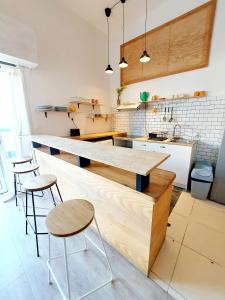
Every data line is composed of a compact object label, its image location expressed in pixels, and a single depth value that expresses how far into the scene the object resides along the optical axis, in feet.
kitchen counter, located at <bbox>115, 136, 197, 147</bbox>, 7.98
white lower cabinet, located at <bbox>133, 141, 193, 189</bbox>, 8.03
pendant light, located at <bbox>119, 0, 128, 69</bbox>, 8.28
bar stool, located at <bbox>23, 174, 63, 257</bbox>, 4.80
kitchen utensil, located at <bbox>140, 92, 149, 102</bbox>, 10.84
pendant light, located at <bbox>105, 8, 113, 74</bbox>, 9.10
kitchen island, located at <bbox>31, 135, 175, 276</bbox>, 3.44
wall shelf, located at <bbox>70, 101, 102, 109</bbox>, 10.49
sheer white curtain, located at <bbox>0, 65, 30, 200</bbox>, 7.22
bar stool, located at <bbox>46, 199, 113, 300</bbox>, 2.93
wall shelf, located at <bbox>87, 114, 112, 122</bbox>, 11.99
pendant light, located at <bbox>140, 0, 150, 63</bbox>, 7.48
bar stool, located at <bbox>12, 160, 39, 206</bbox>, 6.32
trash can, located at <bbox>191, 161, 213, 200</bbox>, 7.24
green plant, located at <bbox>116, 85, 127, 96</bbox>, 12.52
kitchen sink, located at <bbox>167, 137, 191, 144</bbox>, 9.03
